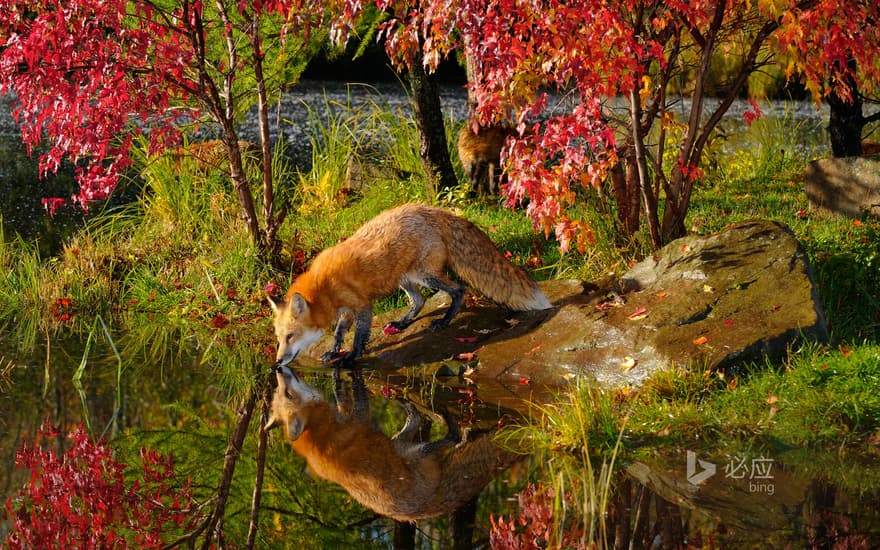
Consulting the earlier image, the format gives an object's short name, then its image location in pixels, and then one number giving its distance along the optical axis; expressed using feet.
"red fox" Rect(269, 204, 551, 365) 25.29
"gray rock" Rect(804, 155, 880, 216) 30.96
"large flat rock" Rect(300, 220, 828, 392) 21.68
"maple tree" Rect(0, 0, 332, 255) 24.73
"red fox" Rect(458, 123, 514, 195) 38.63
